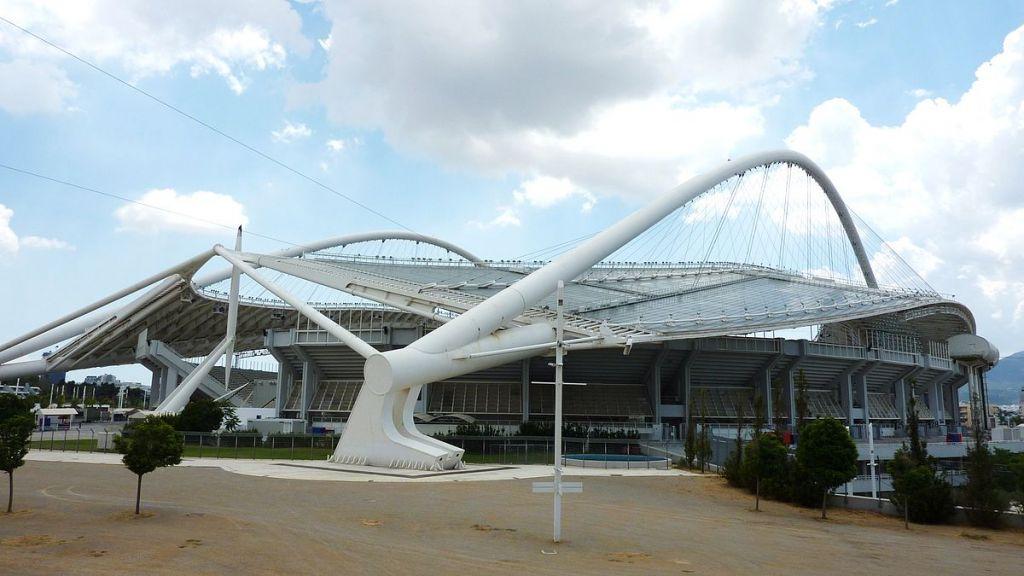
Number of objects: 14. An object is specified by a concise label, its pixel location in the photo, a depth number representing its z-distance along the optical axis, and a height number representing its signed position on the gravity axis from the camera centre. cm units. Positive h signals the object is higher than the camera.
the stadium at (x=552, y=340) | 3319 +487
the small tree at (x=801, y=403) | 2883 +41
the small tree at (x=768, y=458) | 2598 -169
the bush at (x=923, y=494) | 2261 -251
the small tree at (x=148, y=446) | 1847 -132
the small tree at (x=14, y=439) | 1845 -123
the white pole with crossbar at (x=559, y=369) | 1590 +87
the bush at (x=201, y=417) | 4528 -128
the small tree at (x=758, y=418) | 2947 -27
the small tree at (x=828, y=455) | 2327 -137
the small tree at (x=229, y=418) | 4969 -148
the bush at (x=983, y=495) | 2247 -247
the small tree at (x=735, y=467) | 2930 -234
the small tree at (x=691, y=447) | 3641 -193
